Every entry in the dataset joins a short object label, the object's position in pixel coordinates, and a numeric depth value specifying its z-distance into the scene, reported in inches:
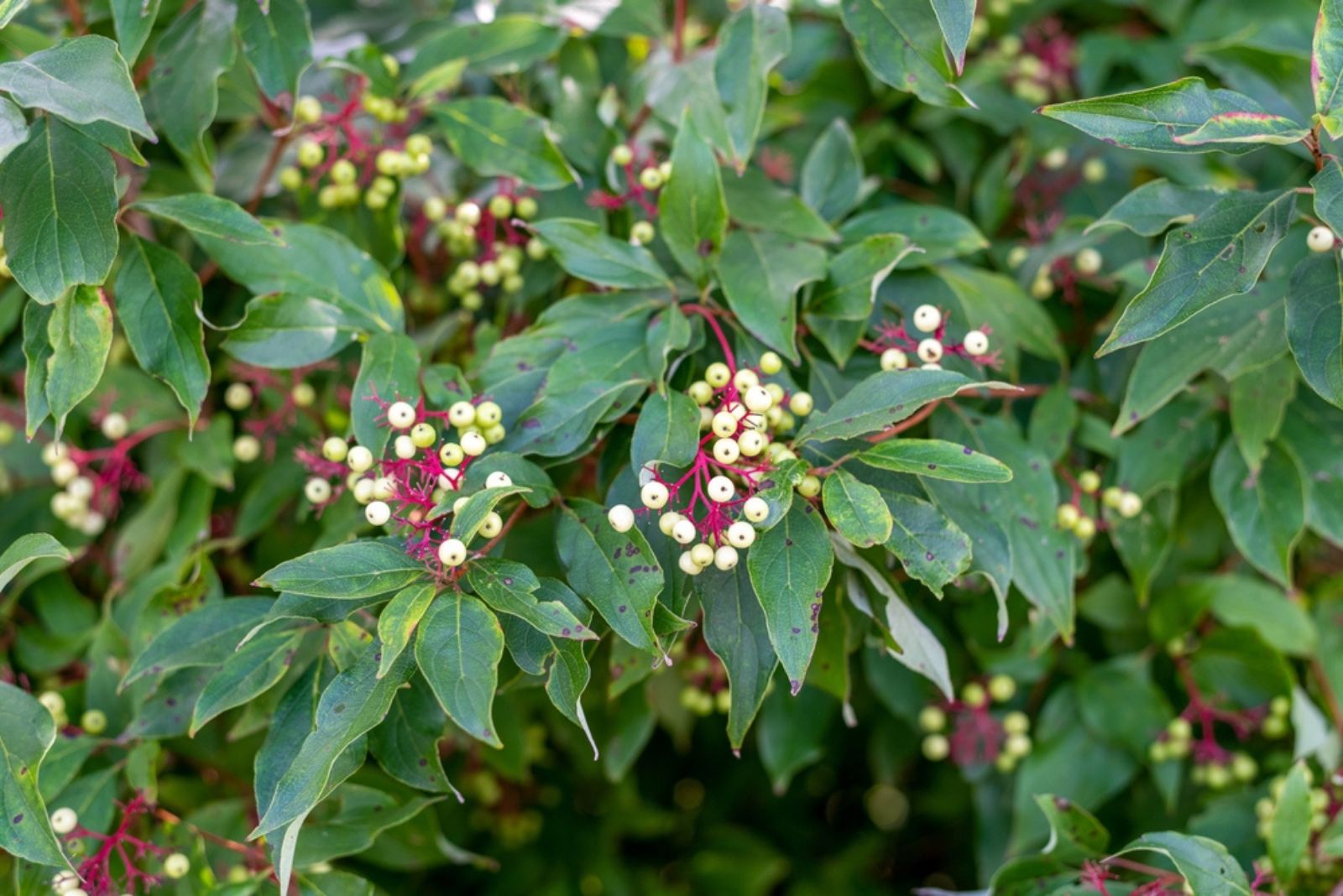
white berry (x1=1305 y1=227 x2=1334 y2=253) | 32.7
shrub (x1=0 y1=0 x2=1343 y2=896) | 31.2
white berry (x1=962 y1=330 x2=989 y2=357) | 32.9
